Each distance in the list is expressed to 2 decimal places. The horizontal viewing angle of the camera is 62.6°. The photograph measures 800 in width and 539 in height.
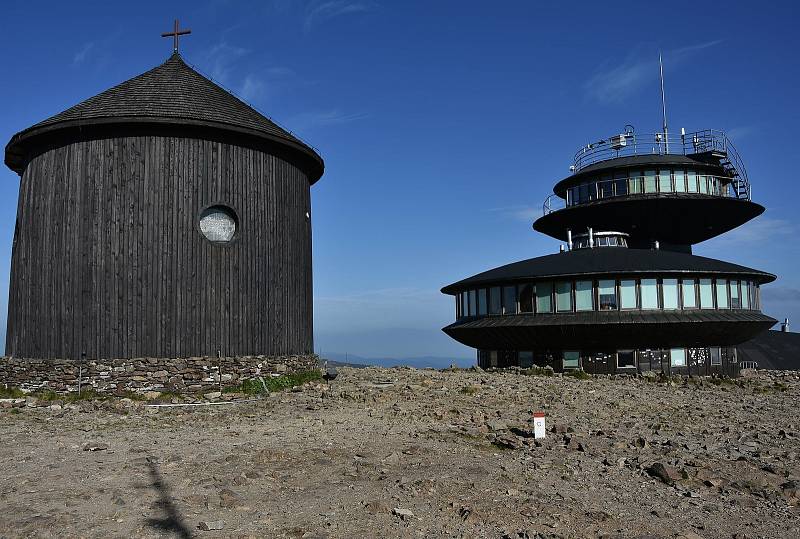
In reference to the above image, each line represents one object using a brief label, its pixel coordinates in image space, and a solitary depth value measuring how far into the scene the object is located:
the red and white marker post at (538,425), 12.95
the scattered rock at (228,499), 8.88
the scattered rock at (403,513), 8.38
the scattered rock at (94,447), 12.21
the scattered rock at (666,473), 10.12
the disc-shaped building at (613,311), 26.92
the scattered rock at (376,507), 8.57
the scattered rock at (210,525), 7.94
